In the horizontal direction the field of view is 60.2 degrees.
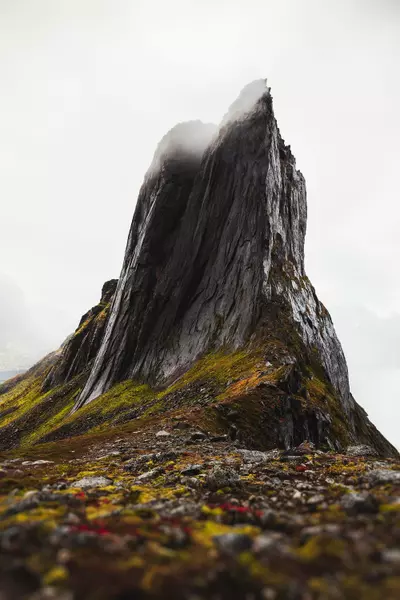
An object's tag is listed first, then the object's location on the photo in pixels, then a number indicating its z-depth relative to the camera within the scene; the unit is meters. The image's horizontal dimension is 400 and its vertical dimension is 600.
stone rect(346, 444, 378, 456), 23.91
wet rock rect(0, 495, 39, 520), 8.11
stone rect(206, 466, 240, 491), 12.73
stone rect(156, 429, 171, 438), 25.25
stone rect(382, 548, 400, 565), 5.36
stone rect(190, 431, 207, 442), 24.64
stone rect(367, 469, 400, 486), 11.00
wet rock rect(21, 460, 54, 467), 18.14
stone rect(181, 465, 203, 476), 15.26
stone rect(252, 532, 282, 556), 5.97
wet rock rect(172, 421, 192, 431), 26.86
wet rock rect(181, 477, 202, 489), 12.94
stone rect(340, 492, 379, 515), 8.21
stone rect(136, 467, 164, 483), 14.69
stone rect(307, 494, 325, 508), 9.56
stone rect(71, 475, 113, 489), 13.12
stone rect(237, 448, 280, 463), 19.38
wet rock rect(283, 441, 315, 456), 20.48
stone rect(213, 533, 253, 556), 6.12
